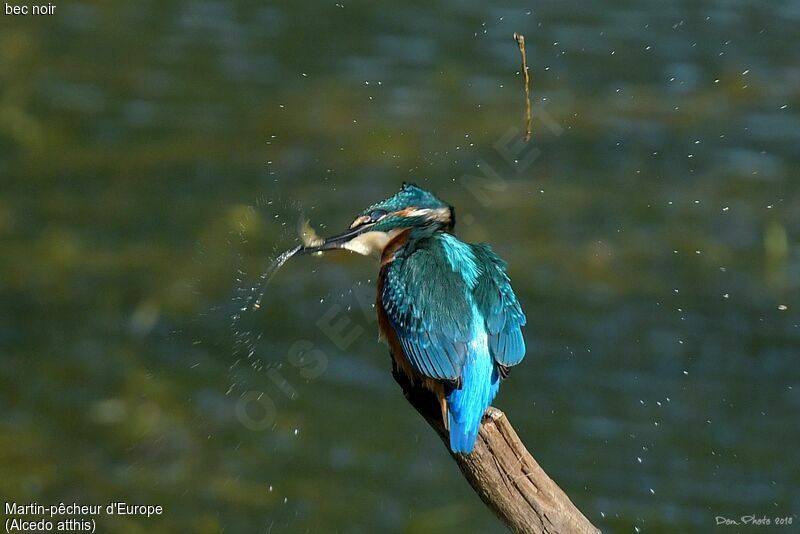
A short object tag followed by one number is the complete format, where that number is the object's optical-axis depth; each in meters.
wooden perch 5.97
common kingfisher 6.01
